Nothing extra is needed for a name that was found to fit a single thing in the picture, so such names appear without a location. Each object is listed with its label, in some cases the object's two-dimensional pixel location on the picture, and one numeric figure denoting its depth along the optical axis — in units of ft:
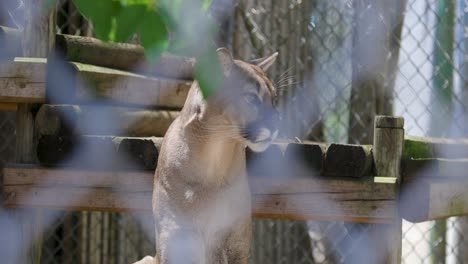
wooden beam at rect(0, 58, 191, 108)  17.74
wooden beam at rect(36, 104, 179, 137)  17.75
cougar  15.31
